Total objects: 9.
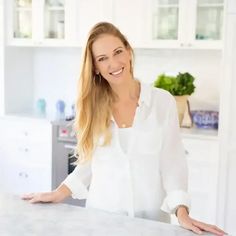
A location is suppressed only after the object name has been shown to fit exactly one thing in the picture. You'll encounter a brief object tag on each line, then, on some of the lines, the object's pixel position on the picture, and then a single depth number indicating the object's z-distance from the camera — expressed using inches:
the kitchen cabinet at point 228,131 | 116.6
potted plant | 133.5
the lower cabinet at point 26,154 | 151.3
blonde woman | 65.7
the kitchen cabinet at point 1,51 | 154.7
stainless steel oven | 145.3
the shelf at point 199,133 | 126.0
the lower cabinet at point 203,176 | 126.5
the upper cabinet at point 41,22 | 147.3
